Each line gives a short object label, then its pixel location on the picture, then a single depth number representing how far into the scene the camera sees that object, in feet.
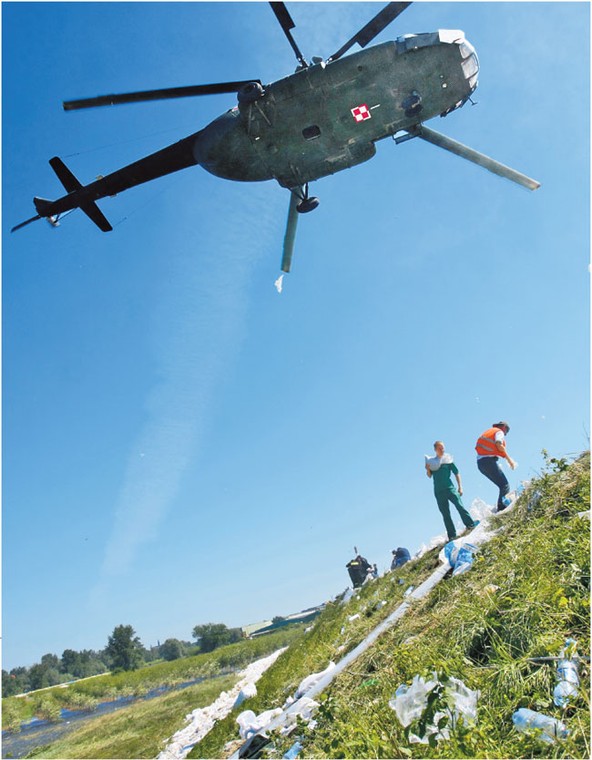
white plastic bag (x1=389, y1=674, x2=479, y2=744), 7.18
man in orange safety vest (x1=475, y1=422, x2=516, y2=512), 22.00
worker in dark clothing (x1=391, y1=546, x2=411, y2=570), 34.86
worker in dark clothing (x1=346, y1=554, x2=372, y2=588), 42.57
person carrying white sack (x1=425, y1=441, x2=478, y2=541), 22.56
